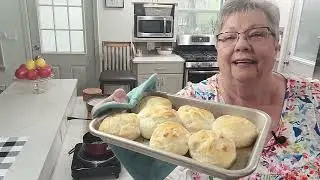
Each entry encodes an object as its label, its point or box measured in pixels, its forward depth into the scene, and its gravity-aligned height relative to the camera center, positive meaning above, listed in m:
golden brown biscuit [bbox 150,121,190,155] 0.55 -0.22
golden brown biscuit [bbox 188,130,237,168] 0.51 -0.23
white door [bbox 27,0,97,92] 3.60 -0.10
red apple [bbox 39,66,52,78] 1.69 -0.28
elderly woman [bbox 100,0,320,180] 0.88 -0.23
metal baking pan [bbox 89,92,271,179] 0.45 -0.22
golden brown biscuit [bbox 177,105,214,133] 0.63 -0.21
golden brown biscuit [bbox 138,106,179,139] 0.62 -0.20
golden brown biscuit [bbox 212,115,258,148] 0.58 -0.21
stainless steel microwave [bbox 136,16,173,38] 3.71 +0.06
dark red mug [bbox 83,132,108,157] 1.09 -0.48
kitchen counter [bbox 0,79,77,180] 0.94 -0.45
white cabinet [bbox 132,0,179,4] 3.77 +0.43
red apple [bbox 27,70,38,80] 1.66 -0.30
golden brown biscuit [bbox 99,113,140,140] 0.59 -0.22
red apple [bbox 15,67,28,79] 1.67 -0.29
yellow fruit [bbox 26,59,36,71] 1.67 -0.24
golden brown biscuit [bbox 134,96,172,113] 0.70 -0.19
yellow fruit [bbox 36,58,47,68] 1.70 -0.23
